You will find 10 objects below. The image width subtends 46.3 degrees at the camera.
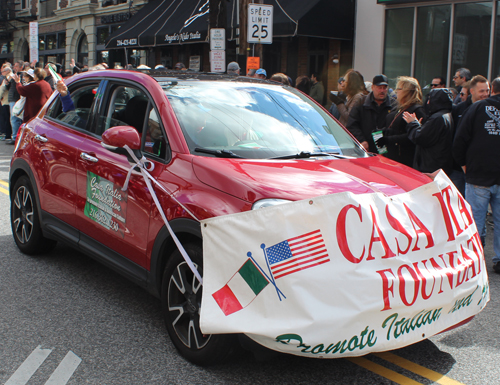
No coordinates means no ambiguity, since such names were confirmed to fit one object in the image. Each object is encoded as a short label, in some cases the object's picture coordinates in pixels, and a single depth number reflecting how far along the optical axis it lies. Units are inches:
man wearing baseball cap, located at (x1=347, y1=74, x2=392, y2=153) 290.2
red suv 134.2
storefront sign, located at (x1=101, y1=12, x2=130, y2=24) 1073.5
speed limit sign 435.2
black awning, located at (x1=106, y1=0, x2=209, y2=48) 752.3
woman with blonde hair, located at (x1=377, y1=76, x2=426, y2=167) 264.4
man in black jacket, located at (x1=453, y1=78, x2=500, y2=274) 222.5
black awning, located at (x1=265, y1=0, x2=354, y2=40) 601.3
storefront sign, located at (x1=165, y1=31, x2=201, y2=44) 732.0
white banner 114.3
